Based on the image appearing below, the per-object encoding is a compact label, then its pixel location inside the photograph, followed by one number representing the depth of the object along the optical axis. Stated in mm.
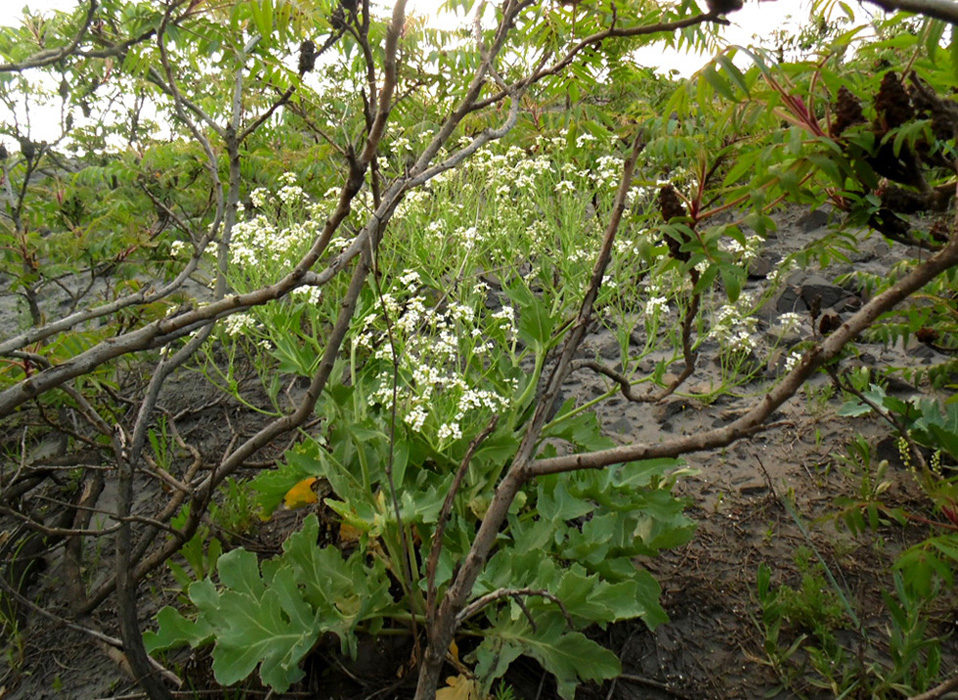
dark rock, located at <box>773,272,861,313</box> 3492
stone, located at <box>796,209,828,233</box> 4301
